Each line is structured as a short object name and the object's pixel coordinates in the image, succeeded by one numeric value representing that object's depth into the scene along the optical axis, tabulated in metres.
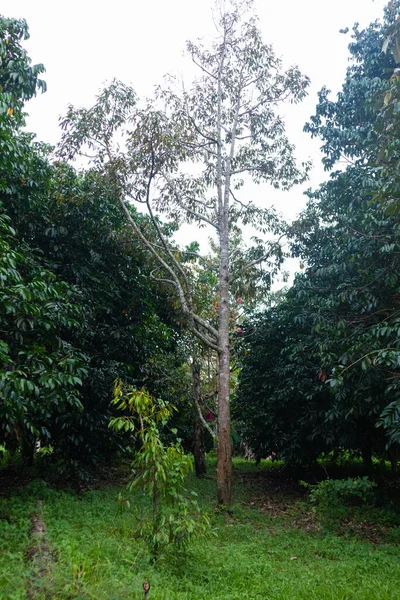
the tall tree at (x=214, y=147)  9.48
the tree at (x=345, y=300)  7.82
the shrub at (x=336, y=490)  8.23
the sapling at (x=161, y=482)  4.80
